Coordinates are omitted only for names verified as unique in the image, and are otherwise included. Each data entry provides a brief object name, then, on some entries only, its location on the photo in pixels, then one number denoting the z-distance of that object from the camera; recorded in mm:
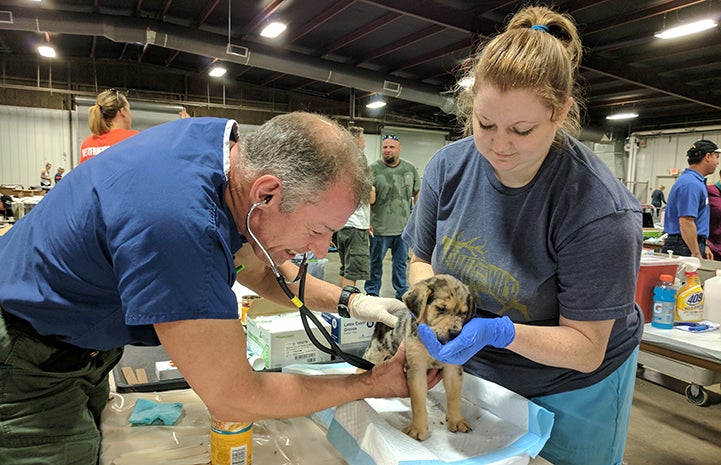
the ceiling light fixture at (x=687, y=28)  5917
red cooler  2297
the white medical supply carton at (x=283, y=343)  1639
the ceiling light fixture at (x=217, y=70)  10202
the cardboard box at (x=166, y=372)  1629
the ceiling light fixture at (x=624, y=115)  12602
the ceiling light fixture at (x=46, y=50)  9281
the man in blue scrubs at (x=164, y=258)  825
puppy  1180
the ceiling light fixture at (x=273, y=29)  6808
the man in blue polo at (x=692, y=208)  4371
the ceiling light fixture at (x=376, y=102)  11836
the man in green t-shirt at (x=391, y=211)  5457
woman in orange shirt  3344
